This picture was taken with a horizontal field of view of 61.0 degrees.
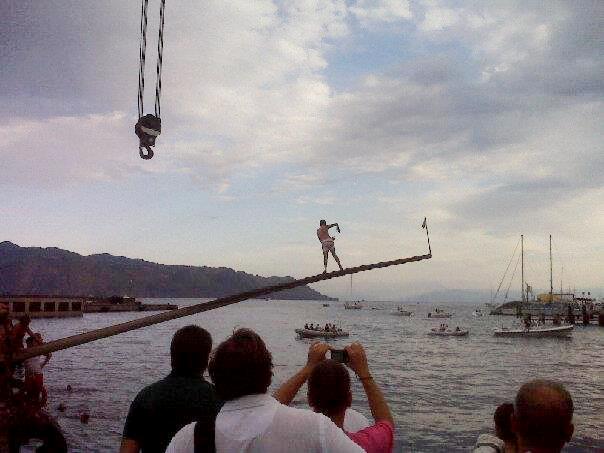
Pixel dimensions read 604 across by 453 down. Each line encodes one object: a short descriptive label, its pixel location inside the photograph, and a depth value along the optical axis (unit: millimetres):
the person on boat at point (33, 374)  4886
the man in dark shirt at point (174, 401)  3229
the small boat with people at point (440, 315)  158500
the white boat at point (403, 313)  174925
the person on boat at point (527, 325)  77912
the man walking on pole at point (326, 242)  15116
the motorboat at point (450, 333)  83875
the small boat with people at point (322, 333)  69631
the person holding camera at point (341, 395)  2535
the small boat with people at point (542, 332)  76444
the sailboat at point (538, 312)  76812
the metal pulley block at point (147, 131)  6945
